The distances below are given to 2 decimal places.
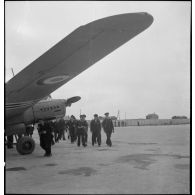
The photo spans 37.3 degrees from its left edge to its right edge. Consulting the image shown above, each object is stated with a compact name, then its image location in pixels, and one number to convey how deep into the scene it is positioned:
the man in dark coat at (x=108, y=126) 14.15
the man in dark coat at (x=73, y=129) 17.19
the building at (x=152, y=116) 121.60
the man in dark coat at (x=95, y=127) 14.43
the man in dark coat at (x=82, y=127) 14.56
